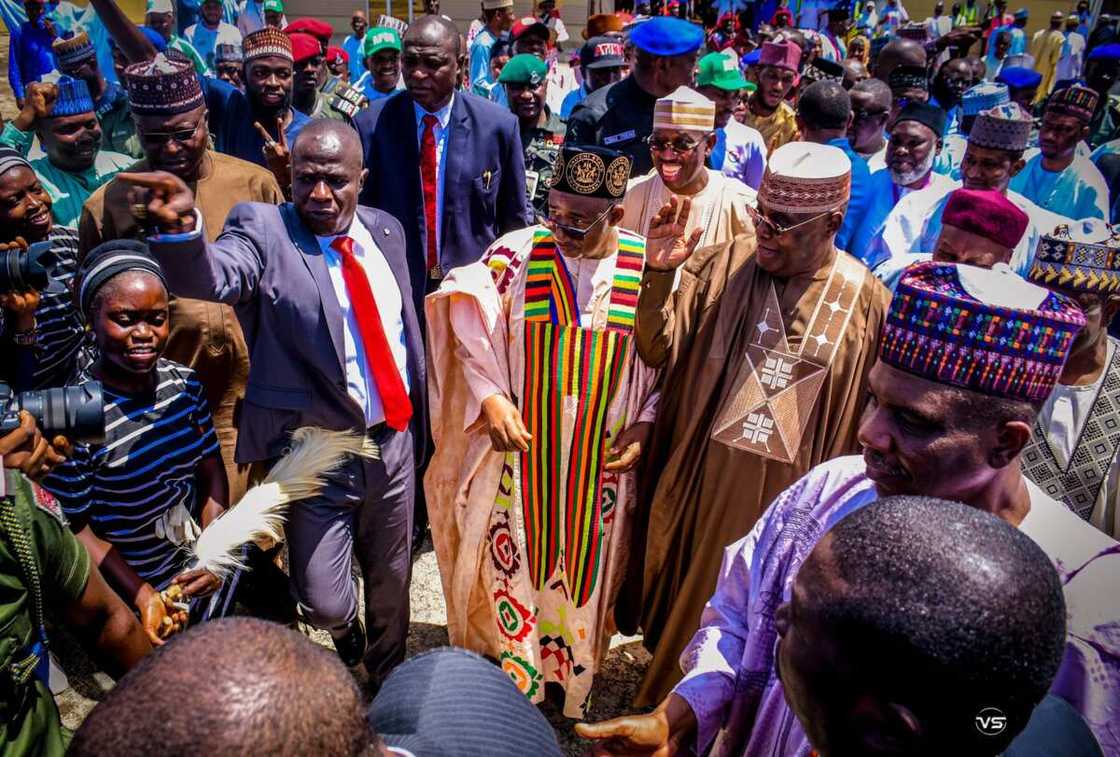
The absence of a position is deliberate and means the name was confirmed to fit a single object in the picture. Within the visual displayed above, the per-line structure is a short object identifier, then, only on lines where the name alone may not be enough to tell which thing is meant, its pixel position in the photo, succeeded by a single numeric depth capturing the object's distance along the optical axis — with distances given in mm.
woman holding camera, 3180
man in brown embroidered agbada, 2850
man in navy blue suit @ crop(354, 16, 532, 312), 4266
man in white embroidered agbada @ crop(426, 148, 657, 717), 3062
